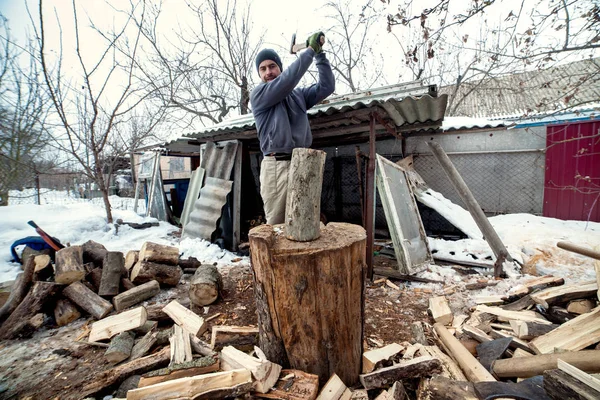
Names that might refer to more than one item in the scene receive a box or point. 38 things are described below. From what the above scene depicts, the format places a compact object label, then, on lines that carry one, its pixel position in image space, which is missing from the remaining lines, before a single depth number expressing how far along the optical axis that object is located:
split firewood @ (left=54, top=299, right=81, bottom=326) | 2.56
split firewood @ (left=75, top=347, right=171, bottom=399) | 1.56
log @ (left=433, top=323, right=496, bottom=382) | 1.49
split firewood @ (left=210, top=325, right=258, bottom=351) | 1.92
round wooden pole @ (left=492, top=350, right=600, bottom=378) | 1.38
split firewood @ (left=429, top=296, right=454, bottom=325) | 2.32
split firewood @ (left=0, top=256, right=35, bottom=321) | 2.53
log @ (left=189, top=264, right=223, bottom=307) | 2.74
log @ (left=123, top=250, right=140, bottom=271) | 3.32
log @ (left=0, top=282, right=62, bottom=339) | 2.35
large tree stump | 1.36
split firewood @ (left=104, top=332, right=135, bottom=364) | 1.88
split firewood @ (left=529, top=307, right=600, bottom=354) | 1.60
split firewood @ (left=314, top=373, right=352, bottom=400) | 1.32
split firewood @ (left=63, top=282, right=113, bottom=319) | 2.59
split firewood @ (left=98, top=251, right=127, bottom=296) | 2.82
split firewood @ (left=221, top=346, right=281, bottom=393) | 1.32
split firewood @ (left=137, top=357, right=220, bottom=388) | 1.37
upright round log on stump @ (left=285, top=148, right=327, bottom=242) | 1.47
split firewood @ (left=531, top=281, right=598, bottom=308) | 2.06
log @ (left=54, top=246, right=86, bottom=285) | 2.75
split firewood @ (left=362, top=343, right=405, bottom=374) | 1.55
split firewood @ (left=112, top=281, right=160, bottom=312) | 2.71
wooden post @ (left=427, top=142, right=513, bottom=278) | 3.61
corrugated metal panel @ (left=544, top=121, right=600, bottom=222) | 5.44
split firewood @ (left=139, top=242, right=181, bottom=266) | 3.20
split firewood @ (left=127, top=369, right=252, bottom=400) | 1.25
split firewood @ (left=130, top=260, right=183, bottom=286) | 3.09
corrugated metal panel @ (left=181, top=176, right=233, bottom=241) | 5.45
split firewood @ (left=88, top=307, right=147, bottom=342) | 2.17
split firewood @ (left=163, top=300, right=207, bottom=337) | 2.12
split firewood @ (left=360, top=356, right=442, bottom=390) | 1.40
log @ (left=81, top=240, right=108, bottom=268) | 3.34
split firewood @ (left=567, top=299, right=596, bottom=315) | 1.99
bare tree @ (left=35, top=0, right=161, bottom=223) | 4.76
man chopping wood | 2.38
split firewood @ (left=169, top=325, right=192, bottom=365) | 1.69
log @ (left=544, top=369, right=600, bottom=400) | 1.07
